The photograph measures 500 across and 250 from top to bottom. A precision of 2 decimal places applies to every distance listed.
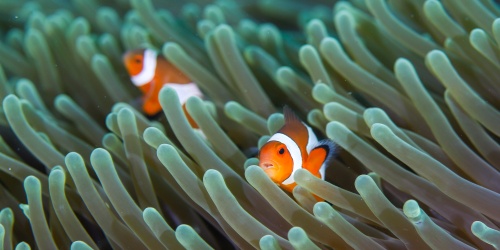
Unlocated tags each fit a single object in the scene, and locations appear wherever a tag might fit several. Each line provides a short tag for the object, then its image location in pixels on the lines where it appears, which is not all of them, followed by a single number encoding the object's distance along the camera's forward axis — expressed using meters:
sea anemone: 0.45
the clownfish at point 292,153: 0.46
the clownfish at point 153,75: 0.59
